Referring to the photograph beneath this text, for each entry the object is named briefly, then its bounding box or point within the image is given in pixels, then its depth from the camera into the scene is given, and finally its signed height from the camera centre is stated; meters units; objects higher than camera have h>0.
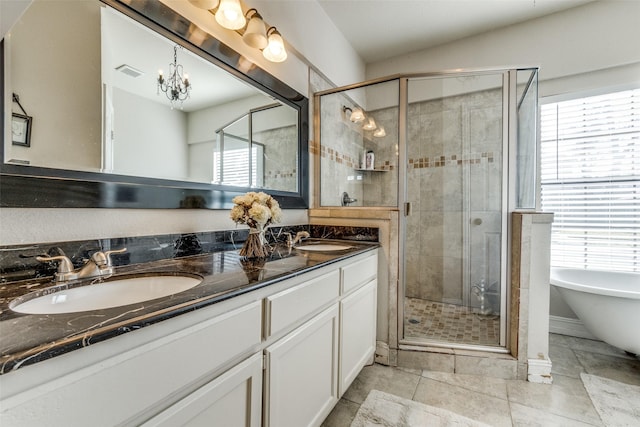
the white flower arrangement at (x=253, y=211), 1.26 +0.00
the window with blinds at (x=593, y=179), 2.24 +0.29
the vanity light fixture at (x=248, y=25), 1.37 +0.96
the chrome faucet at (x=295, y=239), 1.69 -0.17
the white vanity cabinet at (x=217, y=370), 0.46 -0.36
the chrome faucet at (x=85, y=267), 0.84 -0.18
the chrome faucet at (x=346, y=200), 2.51 +0.10
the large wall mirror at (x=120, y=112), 0.85 +0.38
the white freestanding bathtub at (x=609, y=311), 1.73 -0.62
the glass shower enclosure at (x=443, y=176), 1.97 +0.30
